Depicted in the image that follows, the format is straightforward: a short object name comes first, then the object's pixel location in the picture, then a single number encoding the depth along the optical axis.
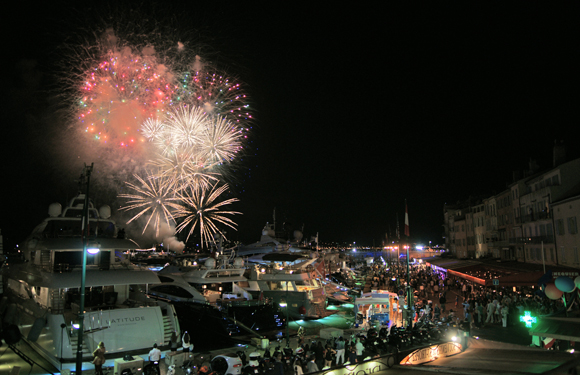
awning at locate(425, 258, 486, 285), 26.00
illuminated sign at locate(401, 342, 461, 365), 11.59
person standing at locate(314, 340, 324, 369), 13.36
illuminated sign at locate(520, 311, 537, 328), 16.55
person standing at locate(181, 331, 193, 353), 15.30
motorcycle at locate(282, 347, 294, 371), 12.31
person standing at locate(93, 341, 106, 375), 12.33
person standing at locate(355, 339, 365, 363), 13.78
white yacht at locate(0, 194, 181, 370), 14.15
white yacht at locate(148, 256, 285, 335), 22.14
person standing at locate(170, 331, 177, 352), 15.60
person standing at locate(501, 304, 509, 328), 19.01
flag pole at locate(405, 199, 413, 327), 19.49
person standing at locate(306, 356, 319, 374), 11.72
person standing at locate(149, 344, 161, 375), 13.05
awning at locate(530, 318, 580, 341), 9.17
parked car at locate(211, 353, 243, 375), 11.87
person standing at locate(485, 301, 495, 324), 20.36
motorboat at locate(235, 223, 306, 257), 48.77
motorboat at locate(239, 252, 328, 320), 26.64
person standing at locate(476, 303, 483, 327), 19.77
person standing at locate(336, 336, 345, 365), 13.81
